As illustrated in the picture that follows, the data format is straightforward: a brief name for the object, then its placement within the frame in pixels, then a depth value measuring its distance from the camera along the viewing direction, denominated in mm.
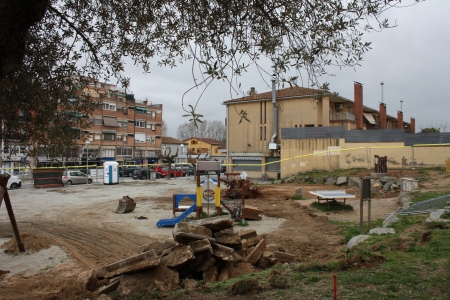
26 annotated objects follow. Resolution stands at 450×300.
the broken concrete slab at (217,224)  8352
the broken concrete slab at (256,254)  7957
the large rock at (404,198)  16312
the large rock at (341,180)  27656
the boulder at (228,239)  8188
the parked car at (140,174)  42656
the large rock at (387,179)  23070
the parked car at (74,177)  33781
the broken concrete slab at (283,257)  8084
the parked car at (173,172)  47703
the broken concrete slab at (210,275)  6744
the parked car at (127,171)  50519
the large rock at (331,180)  28897
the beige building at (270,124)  43250
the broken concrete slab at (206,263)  6941
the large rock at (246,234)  9648
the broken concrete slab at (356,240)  8878
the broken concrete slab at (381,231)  9501
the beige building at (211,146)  81531
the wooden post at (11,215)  9906
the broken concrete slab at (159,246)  7590
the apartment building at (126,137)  61062
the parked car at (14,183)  30130
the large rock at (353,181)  25822
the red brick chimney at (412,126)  69875
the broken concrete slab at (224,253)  7231
